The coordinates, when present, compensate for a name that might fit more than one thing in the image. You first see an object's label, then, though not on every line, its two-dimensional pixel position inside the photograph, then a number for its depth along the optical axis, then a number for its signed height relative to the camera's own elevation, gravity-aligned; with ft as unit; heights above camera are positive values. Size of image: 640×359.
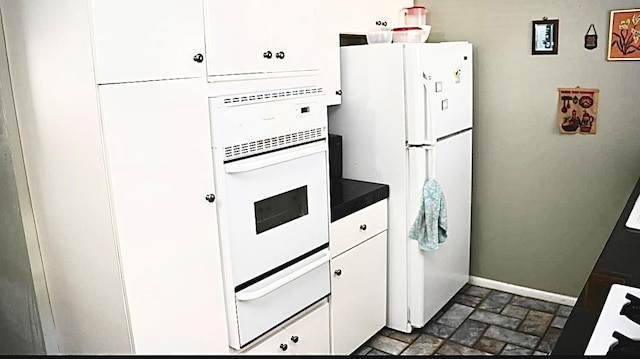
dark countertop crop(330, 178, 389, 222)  8.44 -2.10
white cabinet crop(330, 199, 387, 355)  8.56 -3.60
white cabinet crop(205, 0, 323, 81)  6.44 +0.42
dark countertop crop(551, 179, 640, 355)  4.00 -2.09
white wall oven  6.48 -1.70
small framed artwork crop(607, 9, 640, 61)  9.19 +0.29
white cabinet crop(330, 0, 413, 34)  8.96 +0.86
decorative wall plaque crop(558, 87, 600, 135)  9.80 -1.00
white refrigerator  8.92 -1.25
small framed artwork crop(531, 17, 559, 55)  9.95 +0.35
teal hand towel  9.19 -2.62
